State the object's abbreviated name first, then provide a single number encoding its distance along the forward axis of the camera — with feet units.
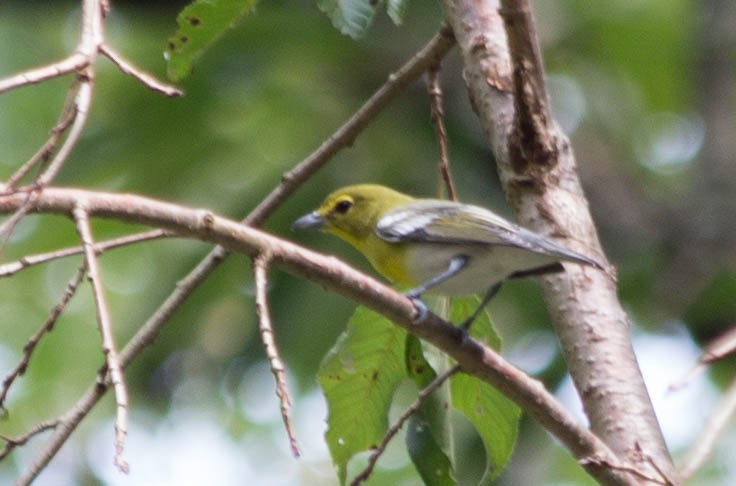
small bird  22.77
